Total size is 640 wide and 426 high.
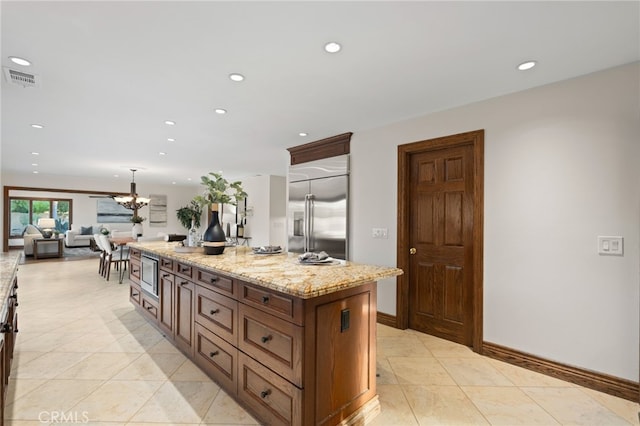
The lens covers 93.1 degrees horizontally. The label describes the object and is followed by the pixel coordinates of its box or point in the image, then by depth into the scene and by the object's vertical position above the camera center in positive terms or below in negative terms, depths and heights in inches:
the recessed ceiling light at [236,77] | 94.3 +43.6
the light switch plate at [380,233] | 140.2 -8.0
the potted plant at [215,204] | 109.3 +4.0
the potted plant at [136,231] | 273.4 -15.2
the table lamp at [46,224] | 395.8 -13.4
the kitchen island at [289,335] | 61.5 -28.2
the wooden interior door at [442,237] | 114.7 -8.6
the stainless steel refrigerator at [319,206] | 158.2 +5.1
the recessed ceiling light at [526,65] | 85.3 +43.2
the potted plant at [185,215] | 421.7 -0.5
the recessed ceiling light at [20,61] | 83.3 +42.8
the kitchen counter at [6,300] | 51.5 -15.3
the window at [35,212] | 464.8 +2.9
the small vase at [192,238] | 122.7 -9.6
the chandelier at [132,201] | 311.4 +14.7
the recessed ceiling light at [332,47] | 76.6 +43.4
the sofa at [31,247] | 340.5 -37.7
